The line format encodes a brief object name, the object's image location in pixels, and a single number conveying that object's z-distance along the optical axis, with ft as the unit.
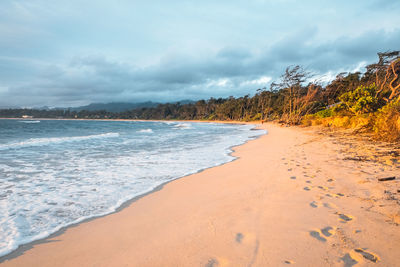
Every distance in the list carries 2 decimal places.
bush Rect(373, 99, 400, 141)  25.04
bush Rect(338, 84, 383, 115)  45.03
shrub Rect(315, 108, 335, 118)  76.53
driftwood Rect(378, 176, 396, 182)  13.20
